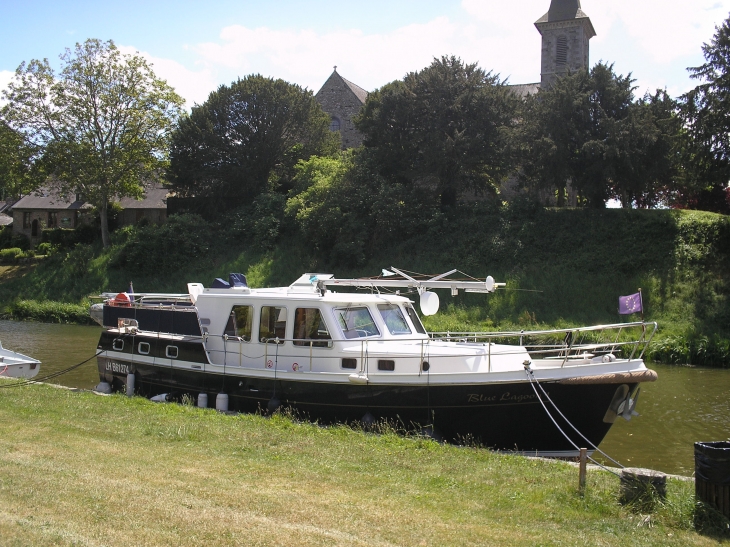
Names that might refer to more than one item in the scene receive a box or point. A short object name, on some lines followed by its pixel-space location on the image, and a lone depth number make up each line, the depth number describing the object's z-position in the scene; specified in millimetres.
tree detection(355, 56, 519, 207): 37250
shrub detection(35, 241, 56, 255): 47344
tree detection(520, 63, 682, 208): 32531
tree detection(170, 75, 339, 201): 46156
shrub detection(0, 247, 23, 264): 47688
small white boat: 17734
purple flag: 11391
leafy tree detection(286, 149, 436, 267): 37094
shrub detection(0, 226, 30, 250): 52938
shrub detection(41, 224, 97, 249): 48156
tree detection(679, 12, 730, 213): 30891
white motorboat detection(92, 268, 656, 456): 11828
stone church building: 52375
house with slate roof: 53000
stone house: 54375
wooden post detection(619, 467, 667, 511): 7598
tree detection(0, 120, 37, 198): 42125
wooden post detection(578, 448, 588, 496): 8133
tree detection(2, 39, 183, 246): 41938
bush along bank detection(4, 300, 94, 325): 36000
